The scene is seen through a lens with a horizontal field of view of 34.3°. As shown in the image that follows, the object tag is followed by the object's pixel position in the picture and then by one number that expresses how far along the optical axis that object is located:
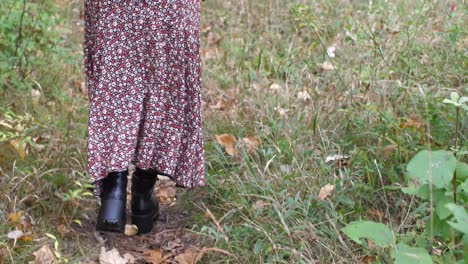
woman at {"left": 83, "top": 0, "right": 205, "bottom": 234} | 2.62
